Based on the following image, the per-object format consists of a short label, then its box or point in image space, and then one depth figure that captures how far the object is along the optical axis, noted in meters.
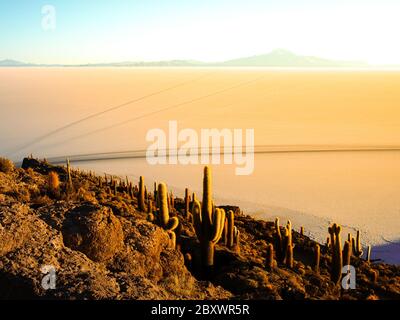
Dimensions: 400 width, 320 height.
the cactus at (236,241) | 12.52
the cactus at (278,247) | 12.62
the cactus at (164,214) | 10.65
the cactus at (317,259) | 12.22
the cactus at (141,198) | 14.52
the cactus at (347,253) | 12.24
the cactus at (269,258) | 10.78
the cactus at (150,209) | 14.26
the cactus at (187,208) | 15.85
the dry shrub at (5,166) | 14.77
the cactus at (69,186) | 13.96
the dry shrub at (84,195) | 13.06
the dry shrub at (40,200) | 10.63
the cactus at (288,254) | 12.02
